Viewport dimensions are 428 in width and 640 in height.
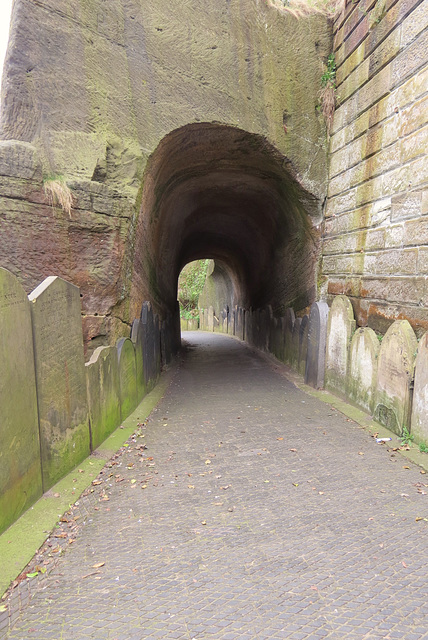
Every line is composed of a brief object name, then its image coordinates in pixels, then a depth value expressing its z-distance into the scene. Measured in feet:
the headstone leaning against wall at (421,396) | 13.30
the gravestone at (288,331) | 29.89
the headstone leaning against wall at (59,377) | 10.75
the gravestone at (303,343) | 25.89
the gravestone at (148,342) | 22.98
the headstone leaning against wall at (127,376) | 17.57
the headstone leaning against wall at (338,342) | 19.99
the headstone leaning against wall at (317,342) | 23.03
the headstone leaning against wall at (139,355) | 20.49
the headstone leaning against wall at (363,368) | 17.12
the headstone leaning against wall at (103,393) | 14.07
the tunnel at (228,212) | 22.58
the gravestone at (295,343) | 27.96
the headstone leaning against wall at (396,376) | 14.29
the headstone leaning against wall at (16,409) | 8.78
